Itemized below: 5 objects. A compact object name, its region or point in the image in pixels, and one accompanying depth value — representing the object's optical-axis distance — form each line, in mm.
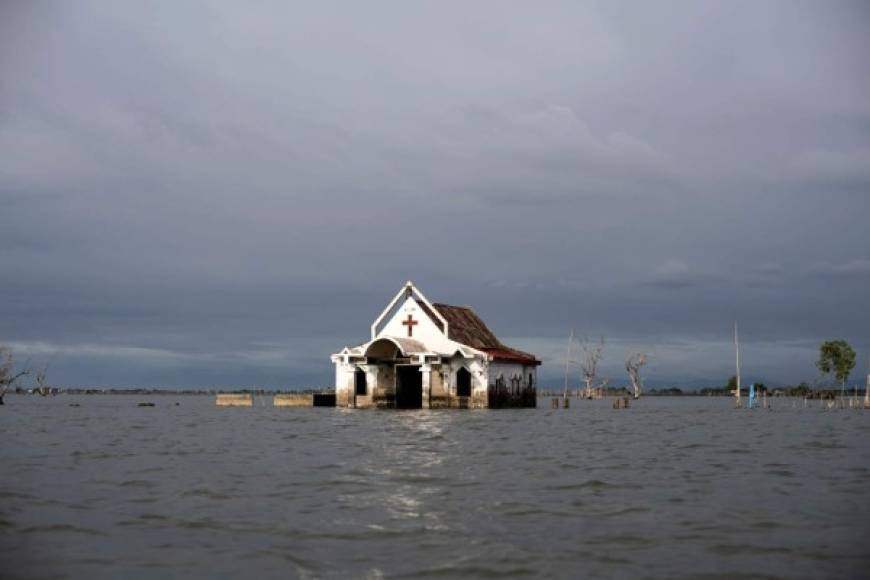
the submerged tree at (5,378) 98500
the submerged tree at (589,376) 137000
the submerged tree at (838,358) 134000
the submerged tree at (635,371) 131738
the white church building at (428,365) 63688
